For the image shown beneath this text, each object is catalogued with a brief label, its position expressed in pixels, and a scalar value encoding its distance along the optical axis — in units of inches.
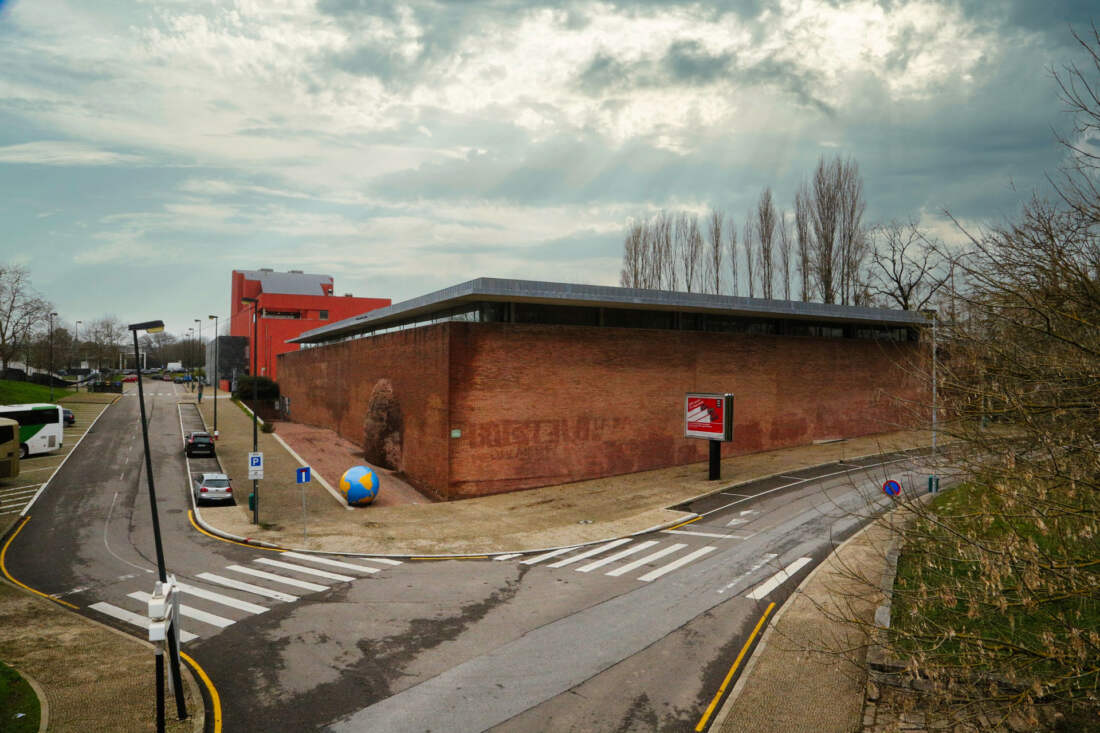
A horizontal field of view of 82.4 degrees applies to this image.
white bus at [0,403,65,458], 1557.6
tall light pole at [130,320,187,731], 384.2
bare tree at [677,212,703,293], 2266.2
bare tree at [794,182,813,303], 2064.5
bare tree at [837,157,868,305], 1973.4
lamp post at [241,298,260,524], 987.3
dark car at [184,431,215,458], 1648.6
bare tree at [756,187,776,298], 2150.6
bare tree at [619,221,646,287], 2353.6
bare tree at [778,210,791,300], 2126.0
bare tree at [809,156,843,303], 1993.1
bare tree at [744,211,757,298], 2192.4
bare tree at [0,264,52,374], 3093.0
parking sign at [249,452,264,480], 971.9
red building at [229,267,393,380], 3233.3
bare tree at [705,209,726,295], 2217.0
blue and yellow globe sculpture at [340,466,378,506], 1119.6
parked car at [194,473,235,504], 1124.5
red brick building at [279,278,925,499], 1165.1
